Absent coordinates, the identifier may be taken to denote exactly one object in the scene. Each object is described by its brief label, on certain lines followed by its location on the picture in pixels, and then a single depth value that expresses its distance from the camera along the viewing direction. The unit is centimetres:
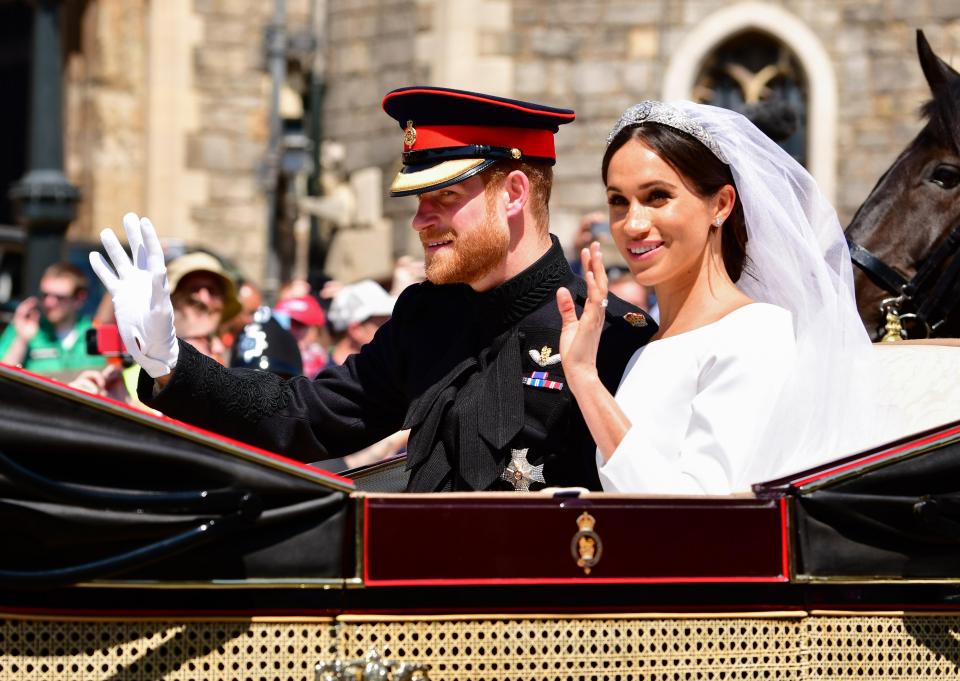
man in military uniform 659
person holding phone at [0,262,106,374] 1387
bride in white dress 596
